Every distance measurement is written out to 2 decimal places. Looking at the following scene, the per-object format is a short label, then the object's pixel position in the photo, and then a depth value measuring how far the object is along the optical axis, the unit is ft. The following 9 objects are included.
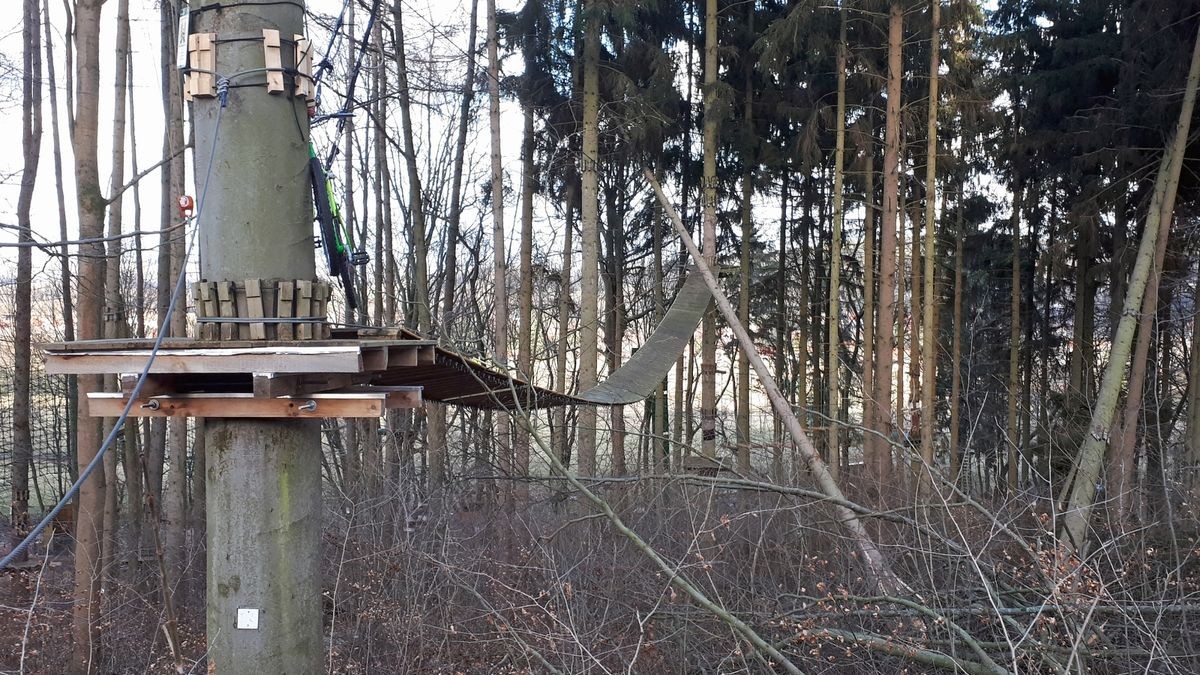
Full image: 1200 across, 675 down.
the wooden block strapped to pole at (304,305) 10.69
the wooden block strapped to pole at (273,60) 10.69
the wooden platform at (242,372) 9.53
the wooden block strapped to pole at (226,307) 10.55
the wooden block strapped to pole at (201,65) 10.61
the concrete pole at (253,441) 10.55
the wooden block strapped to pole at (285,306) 10.68
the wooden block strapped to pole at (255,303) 10.53
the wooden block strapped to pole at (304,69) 11.03
